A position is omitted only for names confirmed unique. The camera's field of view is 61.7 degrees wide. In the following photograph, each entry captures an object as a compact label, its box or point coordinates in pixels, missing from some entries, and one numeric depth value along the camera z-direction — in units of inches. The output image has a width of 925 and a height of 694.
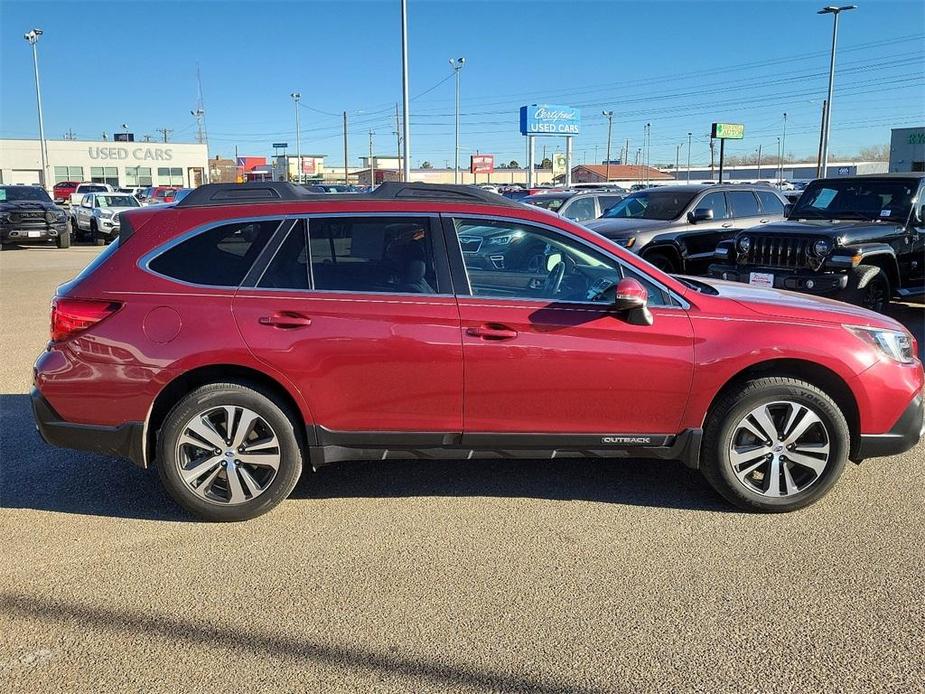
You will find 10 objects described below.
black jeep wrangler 337.7
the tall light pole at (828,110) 1411.2
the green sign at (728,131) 1423.2
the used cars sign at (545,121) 1691.7
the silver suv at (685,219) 447.8
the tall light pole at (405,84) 953.5
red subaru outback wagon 156.3
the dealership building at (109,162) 2696.9
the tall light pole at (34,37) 1803.6
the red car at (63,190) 1936.5
